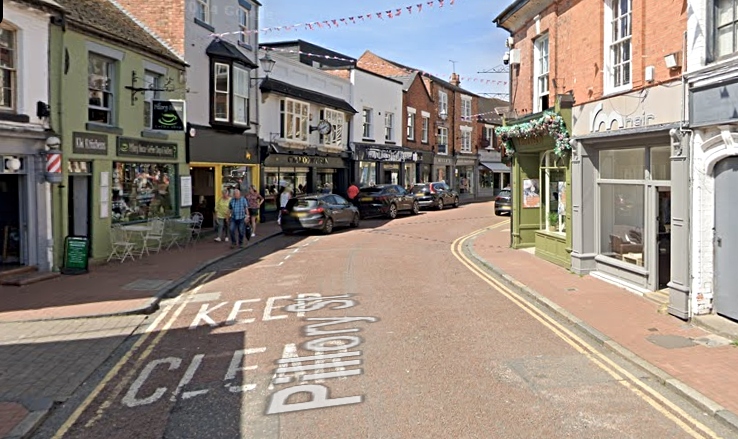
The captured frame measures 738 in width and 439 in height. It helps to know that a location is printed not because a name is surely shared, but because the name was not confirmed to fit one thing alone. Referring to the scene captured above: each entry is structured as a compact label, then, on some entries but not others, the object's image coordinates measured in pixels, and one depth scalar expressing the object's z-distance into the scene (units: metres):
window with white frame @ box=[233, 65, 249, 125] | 22.27
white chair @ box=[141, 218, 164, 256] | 16.31
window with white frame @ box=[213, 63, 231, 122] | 21.38
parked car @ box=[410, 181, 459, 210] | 33.59
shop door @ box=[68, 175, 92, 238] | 14.34
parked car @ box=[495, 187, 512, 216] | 29.56
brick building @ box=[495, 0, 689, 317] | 9.34
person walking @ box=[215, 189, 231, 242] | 18.70
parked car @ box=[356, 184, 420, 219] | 28.59
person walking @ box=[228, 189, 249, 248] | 17.50
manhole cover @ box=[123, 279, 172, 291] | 11.61
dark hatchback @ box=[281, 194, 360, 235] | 21.19
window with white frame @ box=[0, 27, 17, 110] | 11.88
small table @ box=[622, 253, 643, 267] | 10.89
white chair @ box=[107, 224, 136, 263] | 14.98
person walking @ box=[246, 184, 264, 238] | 20.45
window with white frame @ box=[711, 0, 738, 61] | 8.13
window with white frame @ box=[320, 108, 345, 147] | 30.36
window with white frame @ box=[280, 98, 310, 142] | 26.58
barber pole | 12.54
